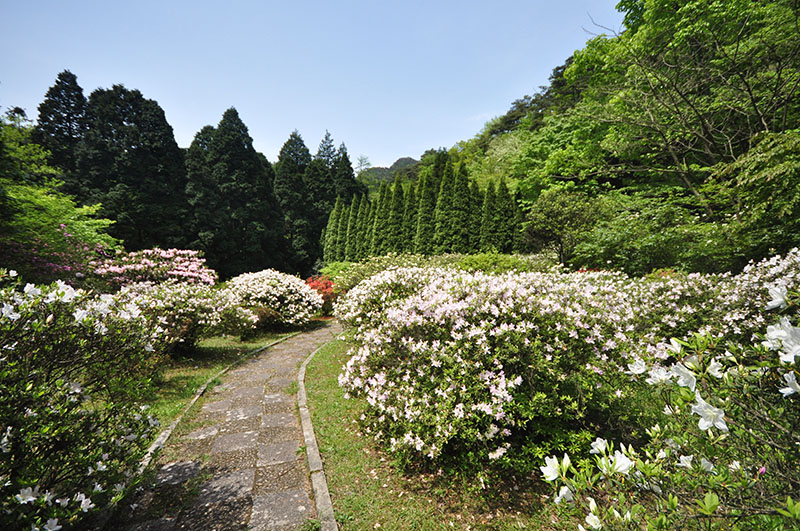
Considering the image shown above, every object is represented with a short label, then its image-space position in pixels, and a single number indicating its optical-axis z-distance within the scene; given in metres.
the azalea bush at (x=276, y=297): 9.30
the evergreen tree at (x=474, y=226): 16.56
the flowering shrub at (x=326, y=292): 12.31
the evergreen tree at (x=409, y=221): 19.25
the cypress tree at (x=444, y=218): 16.70
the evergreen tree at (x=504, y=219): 15.90
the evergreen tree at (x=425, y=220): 17.78
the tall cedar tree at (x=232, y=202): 20.17
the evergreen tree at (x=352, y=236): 23.75
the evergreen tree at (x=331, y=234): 26.19
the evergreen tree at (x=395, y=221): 20.00
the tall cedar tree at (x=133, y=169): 17.45
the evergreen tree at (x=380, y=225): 20.67
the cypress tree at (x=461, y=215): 16.50
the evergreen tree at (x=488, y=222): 15.98
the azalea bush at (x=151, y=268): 9.41
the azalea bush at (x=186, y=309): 5.73
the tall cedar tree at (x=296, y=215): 27.23
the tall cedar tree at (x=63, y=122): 17.45
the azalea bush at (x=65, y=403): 1.76
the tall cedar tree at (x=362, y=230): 22.55
